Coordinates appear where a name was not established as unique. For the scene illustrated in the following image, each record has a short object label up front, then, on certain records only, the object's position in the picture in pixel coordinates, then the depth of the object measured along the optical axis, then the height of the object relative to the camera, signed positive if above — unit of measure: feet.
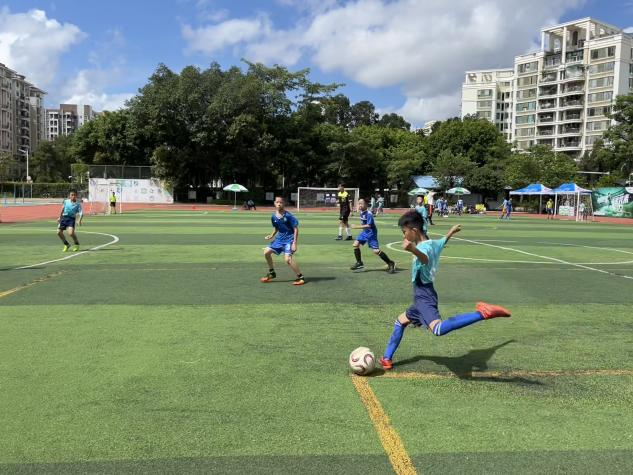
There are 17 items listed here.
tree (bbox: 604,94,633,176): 160.35 +18.87
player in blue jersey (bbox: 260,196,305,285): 34.27 -2.88
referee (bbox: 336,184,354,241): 64.64 -1.95
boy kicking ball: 16.49 -3.36
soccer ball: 17.72 -5.58
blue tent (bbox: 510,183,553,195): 152.52 +1.56
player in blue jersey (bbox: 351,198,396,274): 41.04 -3.23
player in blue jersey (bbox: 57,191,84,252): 51.81 -2.84
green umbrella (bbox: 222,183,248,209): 171.83 +0.98
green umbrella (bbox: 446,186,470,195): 179.42 +1.10
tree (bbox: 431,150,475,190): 205.46 +9.19
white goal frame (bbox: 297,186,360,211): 175.63 +0.45
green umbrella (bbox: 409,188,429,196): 194.76 +0.98
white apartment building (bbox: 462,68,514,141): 452.35 +80.99
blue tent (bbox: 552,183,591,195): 139.95 +1.56
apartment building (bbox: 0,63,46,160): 467.52 +70.64
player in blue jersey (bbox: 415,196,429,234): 55.16 -0.86
